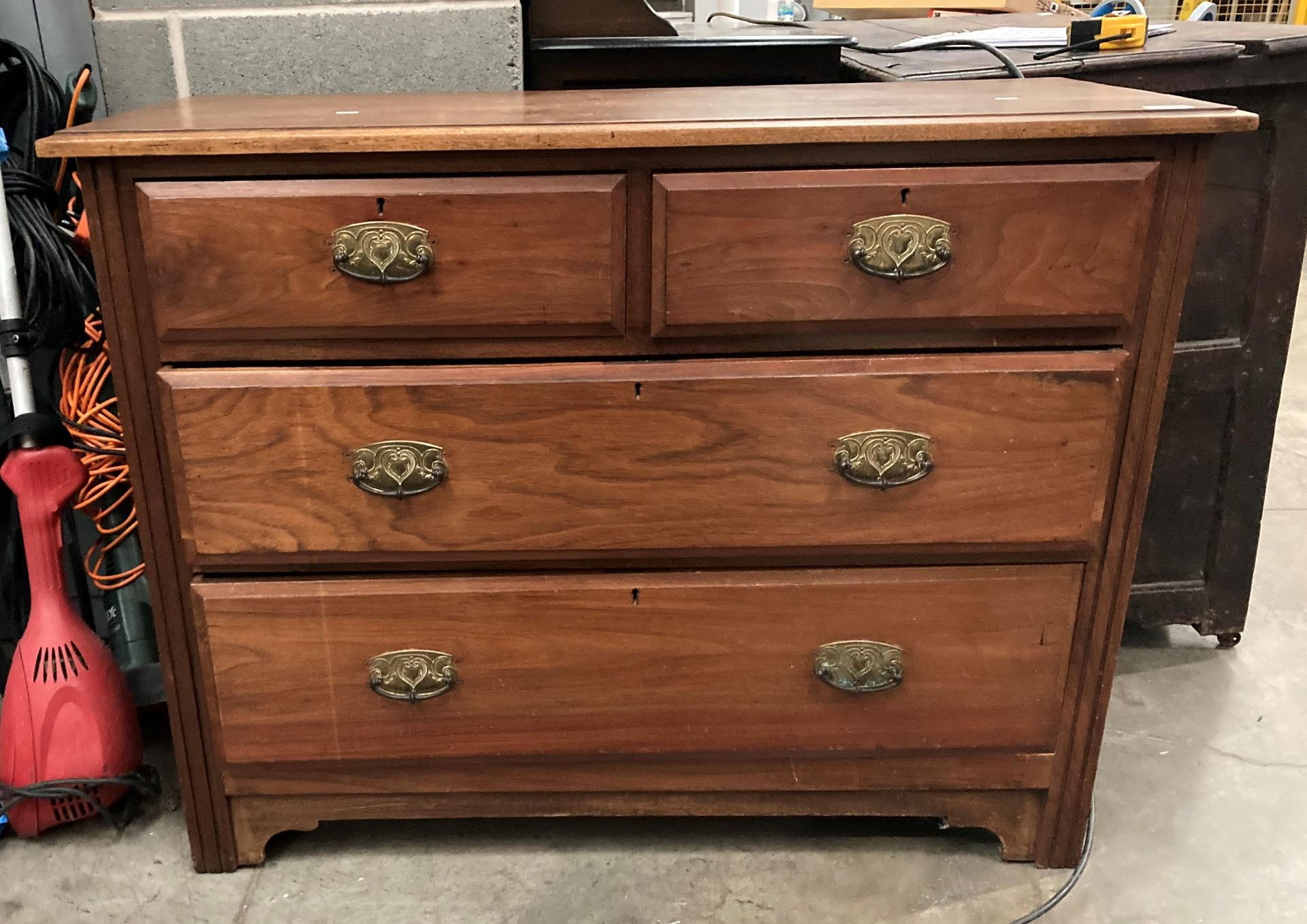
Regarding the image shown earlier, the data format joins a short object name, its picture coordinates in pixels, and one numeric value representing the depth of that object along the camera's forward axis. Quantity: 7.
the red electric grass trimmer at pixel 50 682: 1.11
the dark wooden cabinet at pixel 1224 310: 1.26
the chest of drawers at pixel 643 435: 0.91
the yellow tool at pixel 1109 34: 1.30
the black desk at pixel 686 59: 1.33
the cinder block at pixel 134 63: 1.26
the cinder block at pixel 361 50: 1.28
